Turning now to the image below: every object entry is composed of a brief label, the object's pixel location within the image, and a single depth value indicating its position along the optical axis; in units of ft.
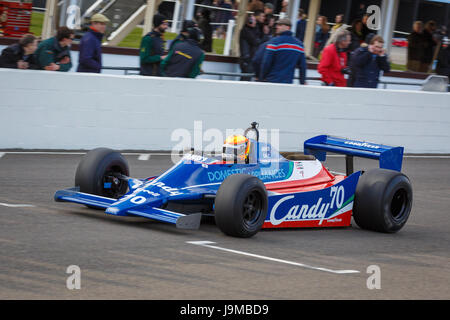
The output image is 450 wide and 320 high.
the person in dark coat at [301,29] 70.27
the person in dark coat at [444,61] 73.41
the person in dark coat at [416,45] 76.64
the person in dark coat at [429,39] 76.13
